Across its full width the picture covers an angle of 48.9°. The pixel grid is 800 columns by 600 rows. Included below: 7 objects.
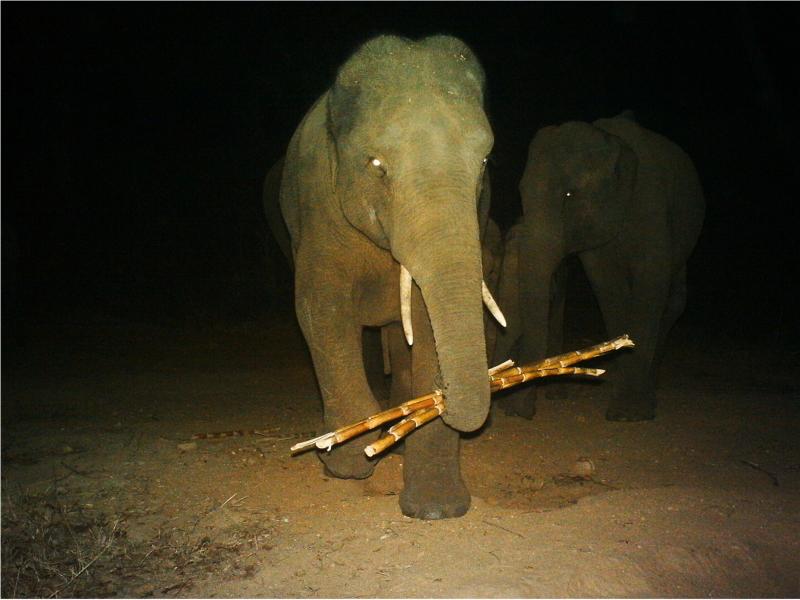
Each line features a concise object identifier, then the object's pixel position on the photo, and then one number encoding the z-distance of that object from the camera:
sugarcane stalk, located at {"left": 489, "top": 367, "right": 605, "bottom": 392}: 5.08
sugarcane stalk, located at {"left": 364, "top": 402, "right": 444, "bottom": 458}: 4.33
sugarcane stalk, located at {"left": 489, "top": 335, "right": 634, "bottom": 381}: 5.57
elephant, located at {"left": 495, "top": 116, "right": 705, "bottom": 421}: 8.03
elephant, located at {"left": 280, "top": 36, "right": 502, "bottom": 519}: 4.26
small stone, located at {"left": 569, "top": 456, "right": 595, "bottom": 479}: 5.81
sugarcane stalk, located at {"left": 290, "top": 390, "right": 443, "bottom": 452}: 4.46
